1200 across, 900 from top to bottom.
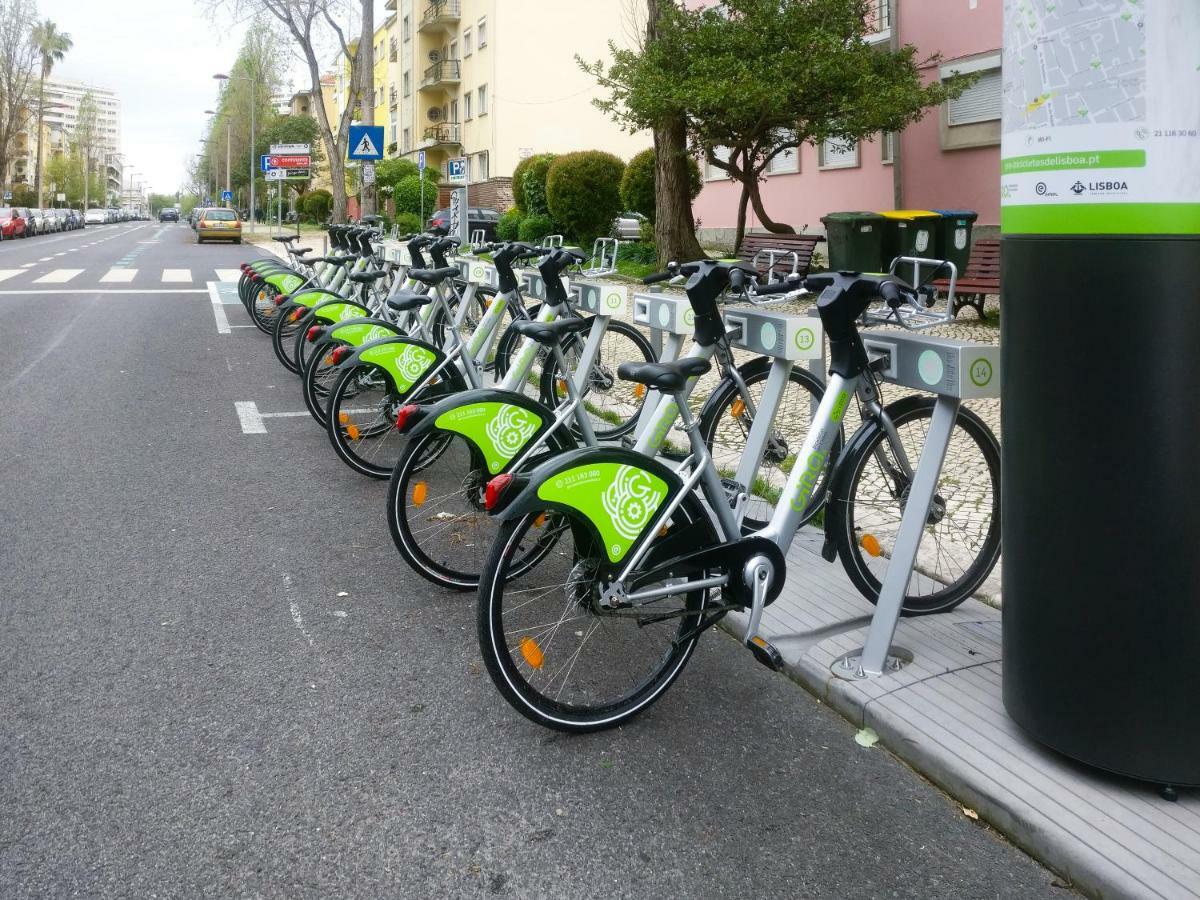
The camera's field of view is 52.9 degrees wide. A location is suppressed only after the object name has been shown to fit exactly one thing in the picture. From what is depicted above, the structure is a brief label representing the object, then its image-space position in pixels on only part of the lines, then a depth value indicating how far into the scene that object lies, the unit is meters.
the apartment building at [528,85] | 47.22
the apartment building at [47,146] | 130.88
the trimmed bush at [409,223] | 39.88
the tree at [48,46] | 89.38
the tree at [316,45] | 39.88
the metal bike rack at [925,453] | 3.69
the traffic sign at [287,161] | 38.88
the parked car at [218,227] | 48.50
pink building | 18.66
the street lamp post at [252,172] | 68.38
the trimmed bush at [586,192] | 28.09
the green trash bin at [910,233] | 14.12
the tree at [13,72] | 83.06
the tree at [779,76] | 16.64
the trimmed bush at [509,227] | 33.25
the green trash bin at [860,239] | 14.71
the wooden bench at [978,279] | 12.67
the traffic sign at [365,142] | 19.80
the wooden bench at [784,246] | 15.89
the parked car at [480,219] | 32.71
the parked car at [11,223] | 51.84
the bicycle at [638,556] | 3.42
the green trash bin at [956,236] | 13.95
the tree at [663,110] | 17.00
